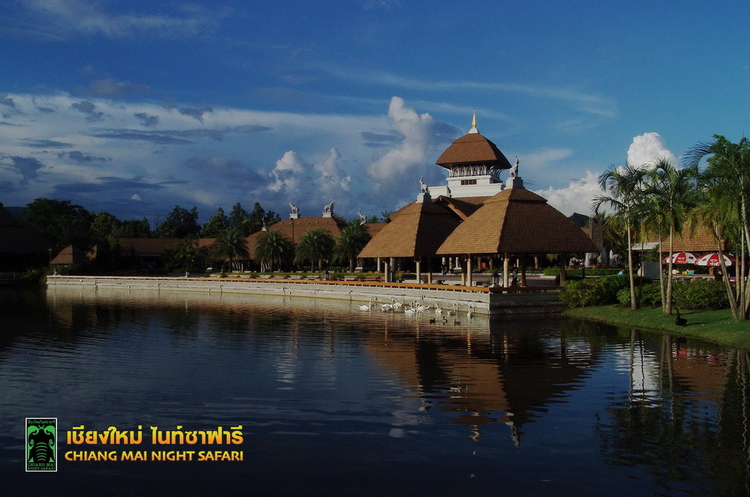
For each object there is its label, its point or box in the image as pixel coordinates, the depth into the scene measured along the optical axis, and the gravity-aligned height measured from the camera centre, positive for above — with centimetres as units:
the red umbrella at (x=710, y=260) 4103 +0
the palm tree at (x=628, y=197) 3136 +328
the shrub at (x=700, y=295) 2956 -166
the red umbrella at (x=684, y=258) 4575 +18
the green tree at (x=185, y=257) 8925 +144
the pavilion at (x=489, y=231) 3881 +217
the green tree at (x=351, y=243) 6981 +240
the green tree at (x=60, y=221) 9338 +854
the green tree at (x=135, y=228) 12531 +808
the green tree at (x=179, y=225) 13200 +943
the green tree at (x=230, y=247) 8138 +249
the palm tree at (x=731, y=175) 2333 +323
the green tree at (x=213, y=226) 12021 +810
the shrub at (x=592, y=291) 3550 -167
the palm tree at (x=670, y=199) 2866 +286
